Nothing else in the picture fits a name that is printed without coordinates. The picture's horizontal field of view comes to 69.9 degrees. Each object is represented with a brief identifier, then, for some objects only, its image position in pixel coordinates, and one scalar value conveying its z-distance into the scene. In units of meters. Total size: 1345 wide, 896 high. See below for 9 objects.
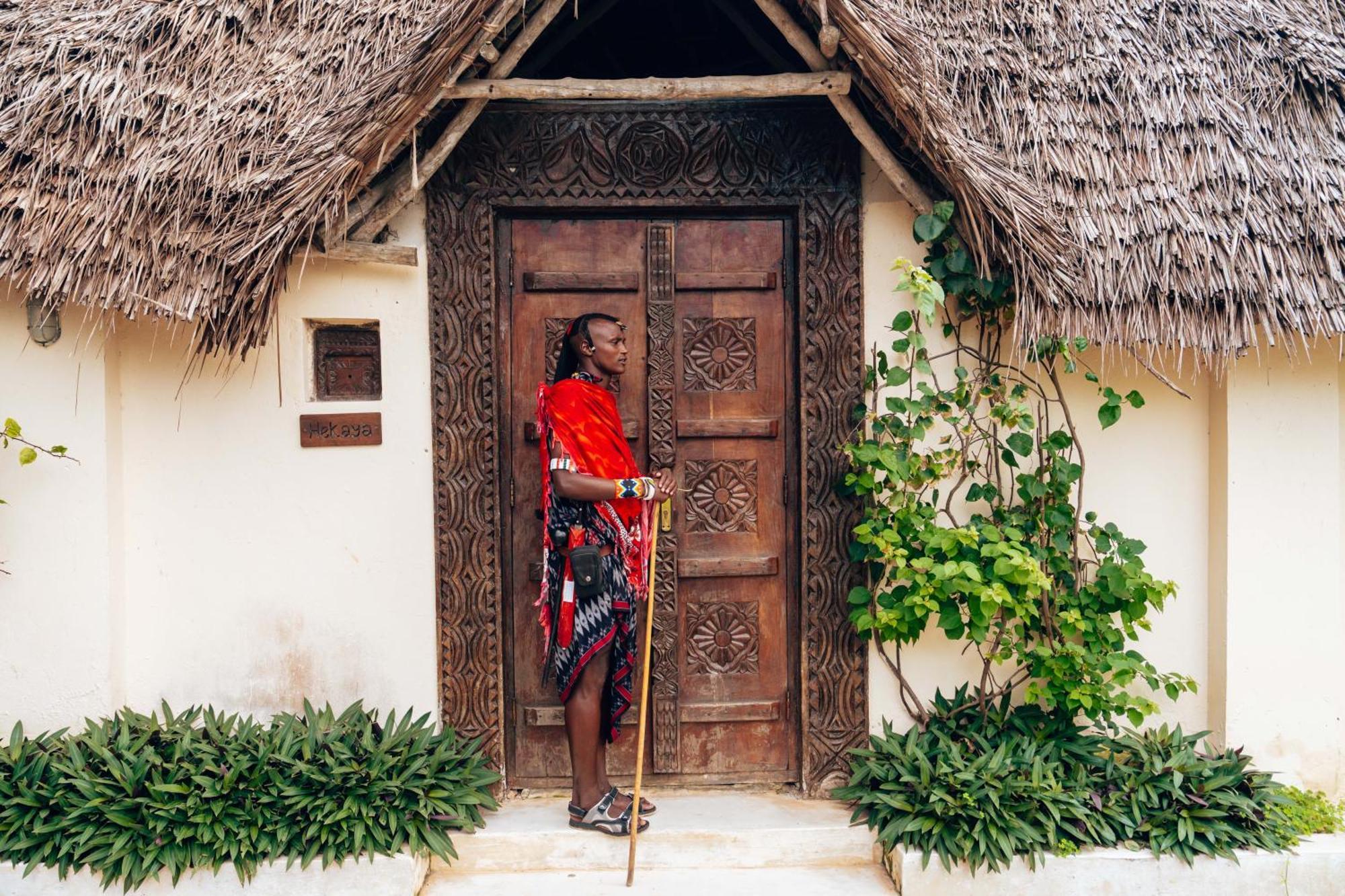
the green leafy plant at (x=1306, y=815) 3.37
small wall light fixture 3.46
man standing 3.32
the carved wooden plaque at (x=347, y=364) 3.75
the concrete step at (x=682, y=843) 3.43
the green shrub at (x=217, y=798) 3.17
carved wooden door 3.81
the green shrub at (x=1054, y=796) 3.24
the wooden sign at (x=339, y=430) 3.66
